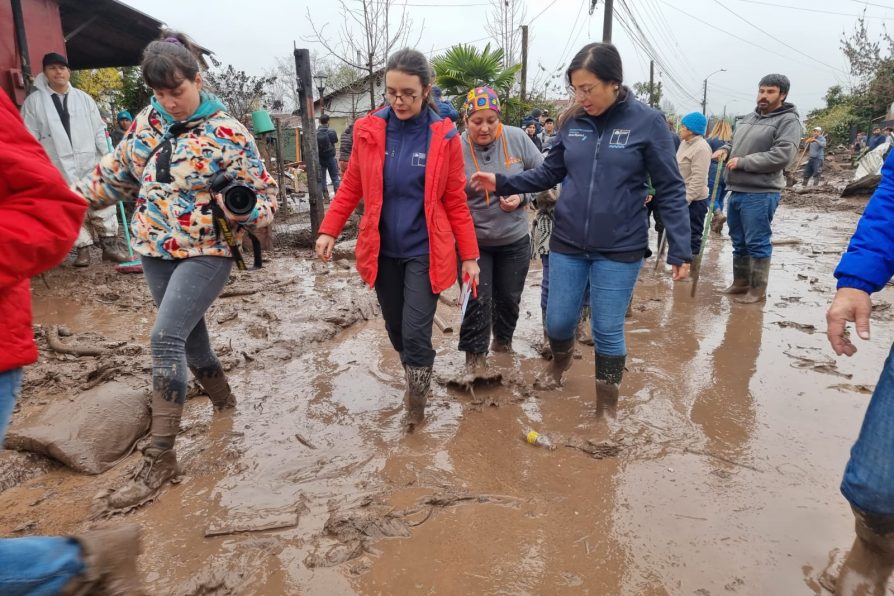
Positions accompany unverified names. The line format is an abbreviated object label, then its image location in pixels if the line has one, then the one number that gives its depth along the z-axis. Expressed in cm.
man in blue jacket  175
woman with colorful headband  369
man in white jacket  627
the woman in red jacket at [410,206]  296
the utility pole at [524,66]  1867
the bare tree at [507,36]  1886
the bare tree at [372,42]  1044
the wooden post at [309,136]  784
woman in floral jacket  267
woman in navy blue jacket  289
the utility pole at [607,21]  1534
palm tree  950
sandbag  301
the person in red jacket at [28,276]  145
